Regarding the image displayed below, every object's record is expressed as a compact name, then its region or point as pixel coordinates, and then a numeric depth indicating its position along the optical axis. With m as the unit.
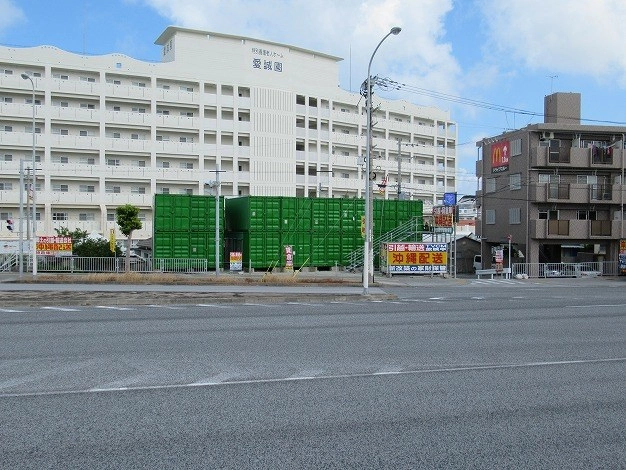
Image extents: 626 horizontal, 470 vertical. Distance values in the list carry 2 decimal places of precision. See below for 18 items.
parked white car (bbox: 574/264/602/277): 41.31
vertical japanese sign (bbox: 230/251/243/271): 37.59
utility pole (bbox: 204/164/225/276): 34.45
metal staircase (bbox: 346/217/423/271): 42.22
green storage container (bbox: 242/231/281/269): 40.78
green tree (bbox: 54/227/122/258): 39.53
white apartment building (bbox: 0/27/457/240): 60.78
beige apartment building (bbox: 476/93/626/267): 44.19
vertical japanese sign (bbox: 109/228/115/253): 37.28
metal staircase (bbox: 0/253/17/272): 39.72
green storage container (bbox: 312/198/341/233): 42.38
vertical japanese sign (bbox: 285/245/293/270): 39.09
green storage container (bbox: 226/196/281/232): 41.00
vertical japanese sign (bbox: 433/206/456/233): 38.34
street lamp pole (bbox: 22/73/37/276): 32.53
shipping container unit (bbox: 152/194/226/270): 39.72
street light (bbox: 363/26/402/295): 26.60
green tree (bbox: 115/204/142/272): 38.51
